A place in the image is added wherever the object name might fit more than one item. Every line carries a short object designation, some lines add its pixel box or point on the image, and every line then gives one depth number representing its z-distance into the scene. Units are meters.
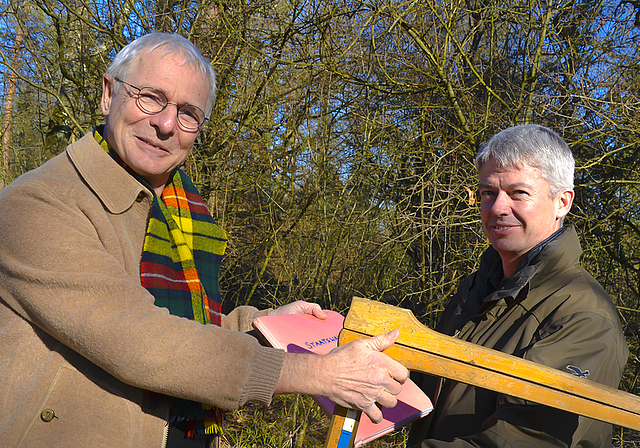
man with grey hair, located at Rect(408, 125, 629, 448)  1.33
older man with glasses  1.31
